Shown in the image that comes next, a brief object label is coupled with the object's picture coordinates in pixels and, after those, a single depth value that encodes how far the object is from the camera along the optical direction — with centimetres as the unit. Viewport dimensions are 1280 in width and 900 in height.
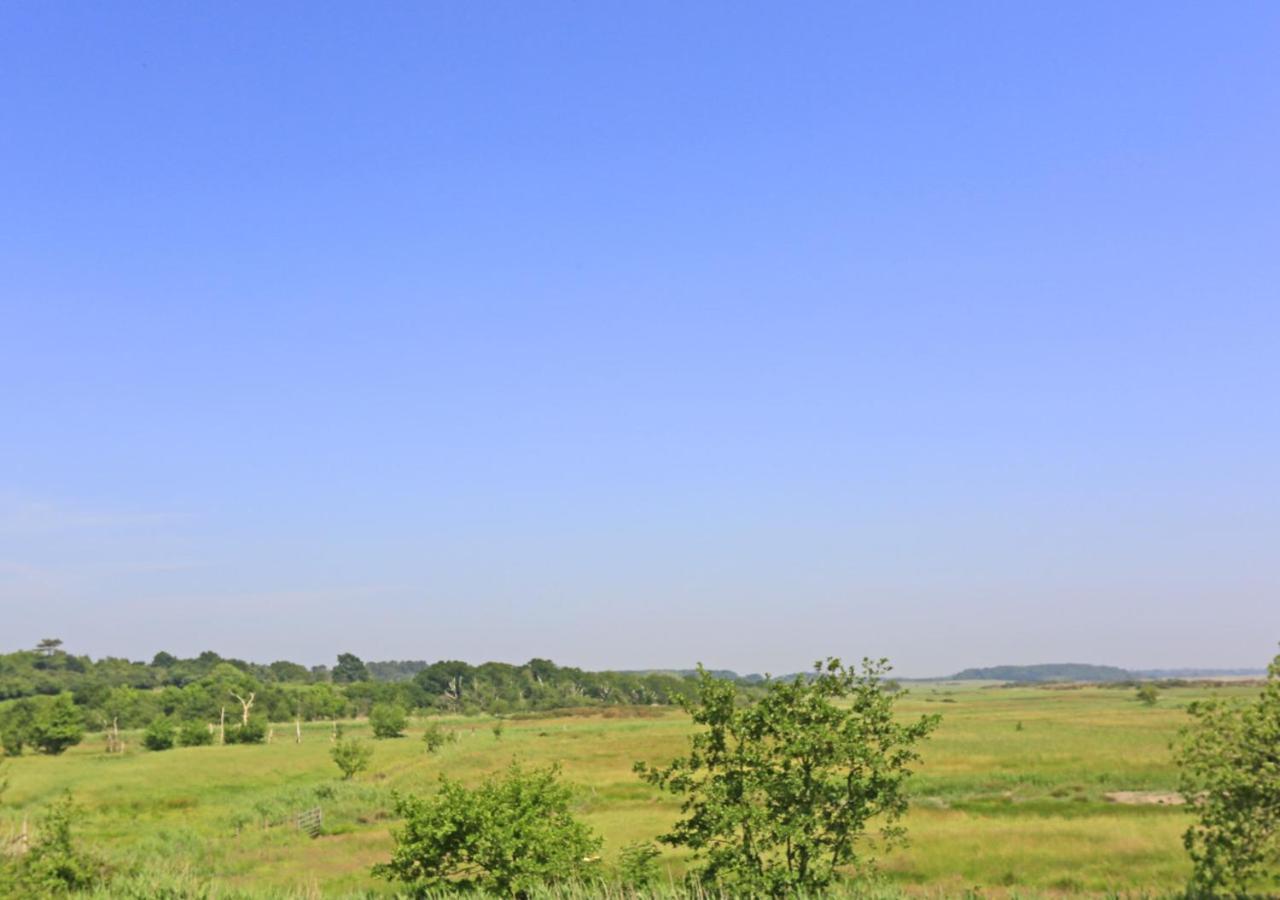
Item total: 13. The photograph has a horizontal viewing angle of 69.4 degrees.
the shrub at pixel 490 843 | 2550
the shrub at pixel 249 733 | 13650
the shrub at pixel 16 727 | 11711
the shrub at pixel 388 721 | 14125
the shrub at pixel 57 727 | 11862
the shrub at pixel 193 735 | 12950
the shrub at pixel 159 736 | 12144
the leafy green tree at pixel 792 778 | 2112
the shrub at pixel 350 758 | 8444
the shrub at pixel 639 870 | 2320
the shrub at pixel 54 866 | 2917
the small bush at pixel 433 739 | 10694
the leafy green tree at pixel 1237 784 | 2058
